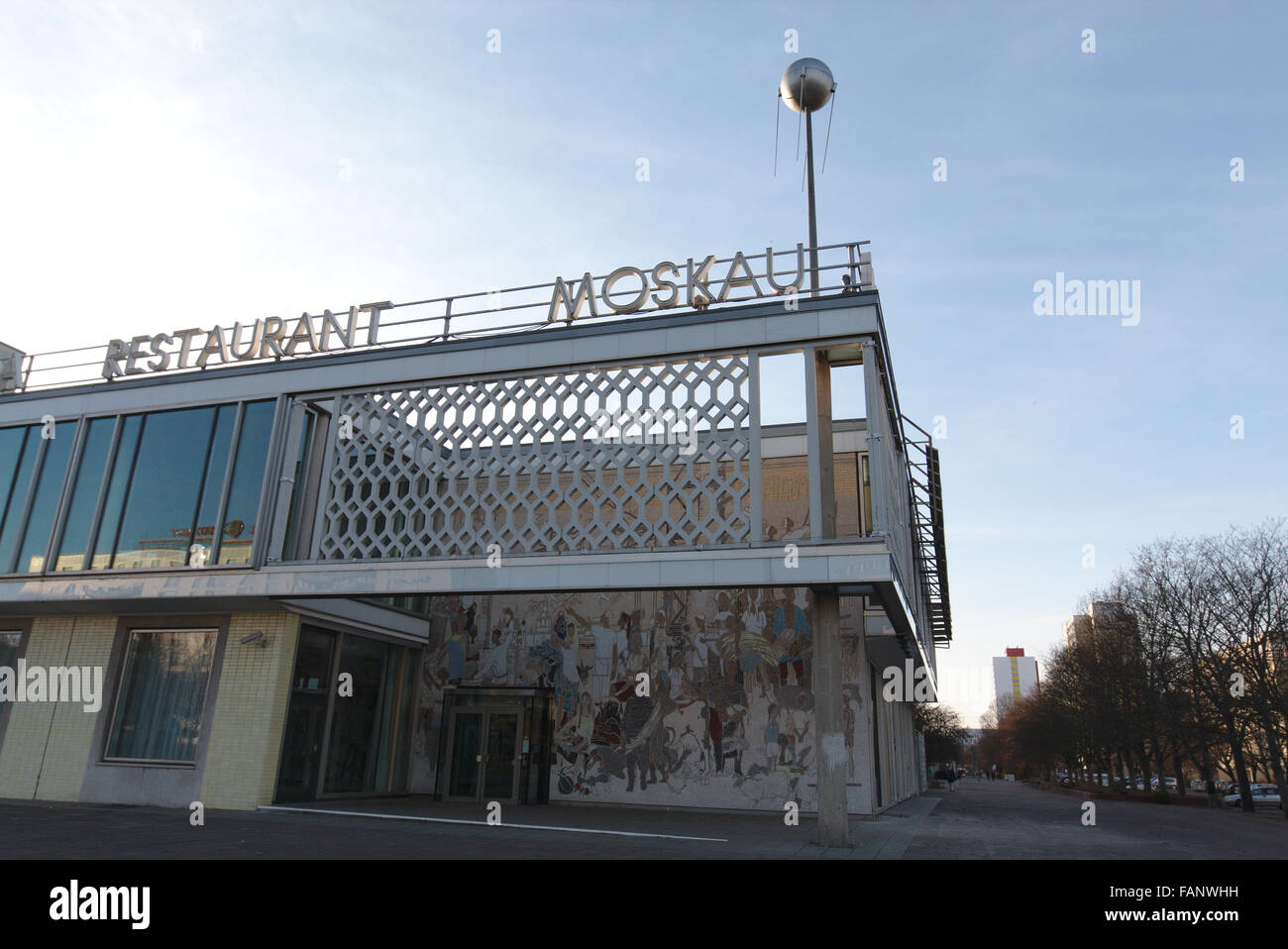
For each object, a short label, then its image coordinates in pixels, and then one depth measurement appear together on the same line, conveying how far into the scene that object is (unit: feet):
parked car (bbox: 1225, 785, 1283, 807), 141.18
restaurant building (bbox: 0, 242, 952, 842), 50.80
